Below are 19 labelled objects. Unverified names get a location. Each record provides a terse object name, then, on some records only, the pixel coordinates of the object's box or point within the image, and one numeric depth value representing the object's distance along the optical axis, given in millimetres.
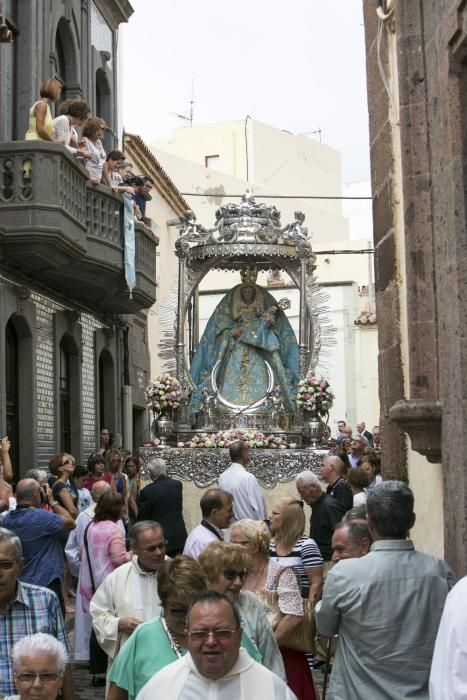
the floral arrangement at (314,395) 23065
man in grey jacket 6610
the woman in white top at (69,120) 23243
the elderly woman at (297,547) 9180
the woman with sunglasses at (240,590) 6984
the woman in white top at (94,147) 24629
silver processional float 22774
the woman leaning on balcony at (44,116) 22238
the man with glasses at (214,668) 5314
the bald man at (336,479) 13443
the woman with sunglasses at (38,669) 6107
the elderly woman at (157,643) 6504
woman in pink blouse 11823
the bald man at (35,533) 11476
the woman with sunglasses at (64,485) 15790
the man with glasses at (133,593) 8353
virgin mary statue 25098
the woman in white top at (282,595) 8437
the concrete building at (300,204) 53773
